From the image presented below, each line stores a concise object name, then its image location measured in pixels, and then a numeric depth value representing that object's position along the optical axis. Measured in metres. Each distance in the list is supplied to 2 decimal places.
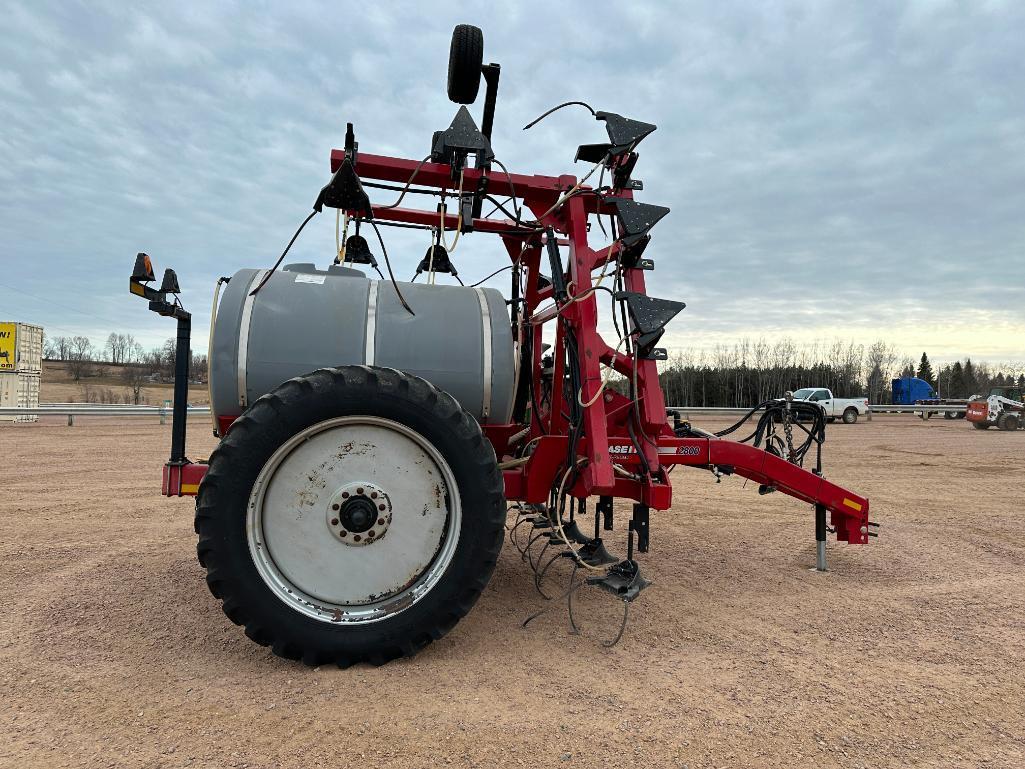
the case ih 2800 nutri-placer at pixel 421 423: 2.95
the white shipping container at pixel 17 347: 22.05
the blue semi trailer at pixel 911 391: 48.12
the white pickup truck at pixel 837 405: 27.64
